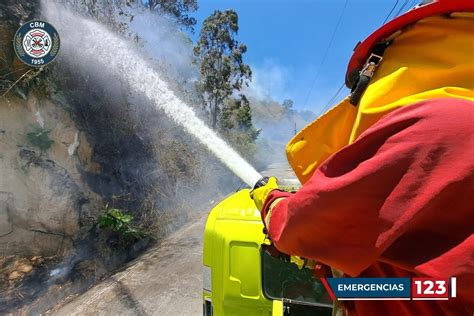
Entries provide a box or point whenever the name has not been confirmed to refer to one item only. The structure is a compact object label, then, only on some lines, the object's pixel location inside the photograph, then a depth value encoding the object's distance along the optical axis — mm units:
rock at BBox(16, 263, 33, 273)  4341
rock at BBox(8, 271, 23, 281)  4188
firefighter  586
